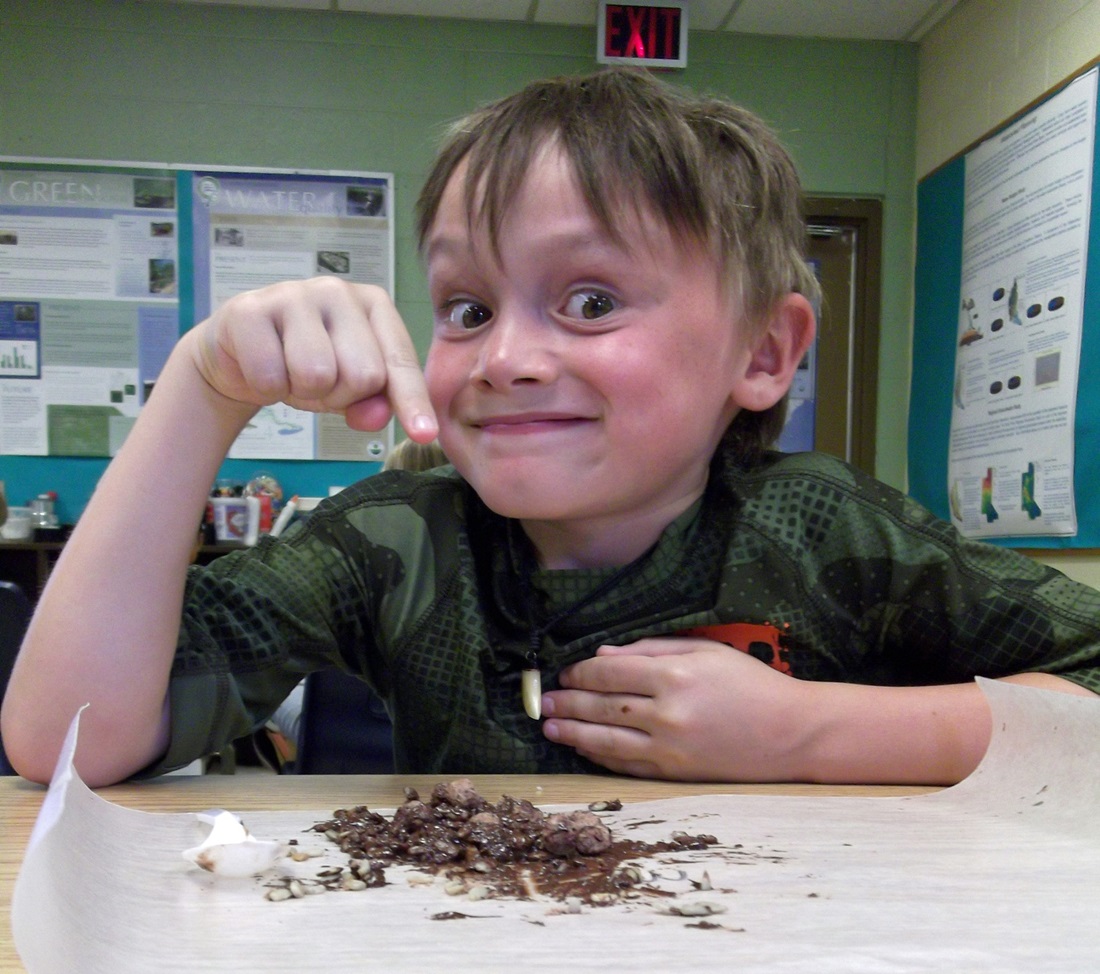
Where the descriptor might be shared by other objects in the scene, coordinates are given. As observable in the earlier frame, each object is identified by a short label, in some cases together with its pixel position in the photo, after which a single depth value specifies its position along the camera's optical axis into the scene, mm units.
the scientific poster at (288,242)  3270
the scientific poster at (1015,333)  2447
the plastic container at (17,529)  3045
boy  698
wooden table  586
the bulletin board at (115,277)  3232
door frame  3424
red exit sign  3172
